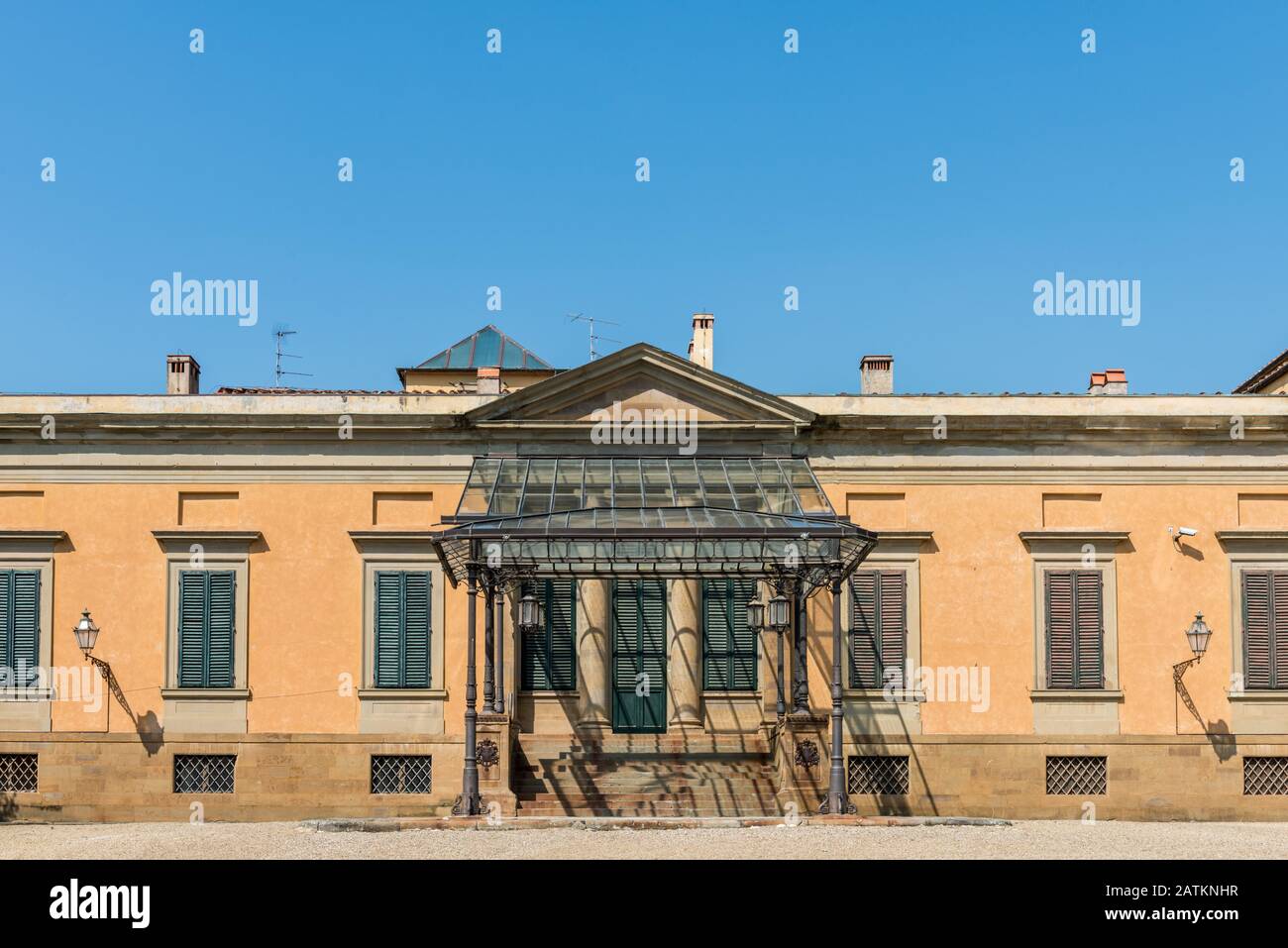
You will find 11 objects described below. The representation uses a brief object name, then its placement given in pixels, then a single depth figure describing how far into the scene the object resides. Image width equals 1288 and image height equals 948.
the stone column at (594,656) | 23.97
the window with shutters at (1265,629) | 23.98
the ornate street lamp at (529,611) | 21.83
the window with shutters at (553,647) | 24.08
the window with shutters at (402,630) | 23.89
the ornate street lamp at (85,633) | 23.20
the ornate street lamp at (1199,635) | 23.39
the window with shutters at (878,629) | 24.09
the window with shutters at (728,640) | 24.17
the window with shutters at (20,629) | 23.78
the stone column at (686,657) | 24.02
